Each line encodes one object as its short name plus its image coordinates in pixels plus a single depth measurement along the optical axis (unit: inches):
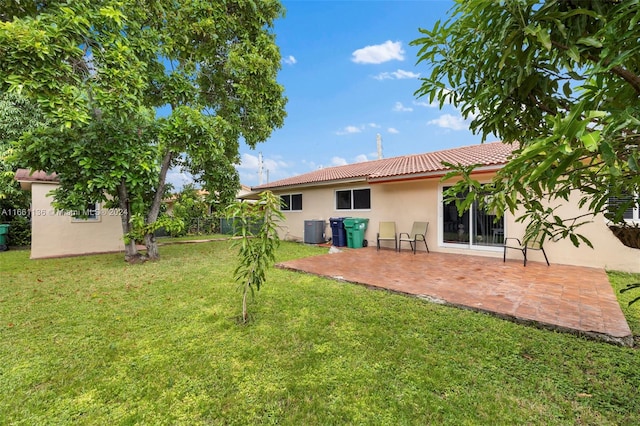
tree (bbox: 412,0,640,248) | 41.8
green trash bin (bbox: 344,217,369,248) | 449.4
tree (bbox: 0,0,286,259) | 226.4
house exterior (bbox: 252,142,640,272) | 279.7
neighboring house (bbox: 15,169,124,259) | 431.2
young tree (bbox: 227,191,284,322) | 152.0
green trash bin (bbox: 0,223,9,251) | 489.3
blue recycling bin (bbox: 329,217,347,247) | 473.7
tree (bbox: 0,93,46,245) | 542.6
